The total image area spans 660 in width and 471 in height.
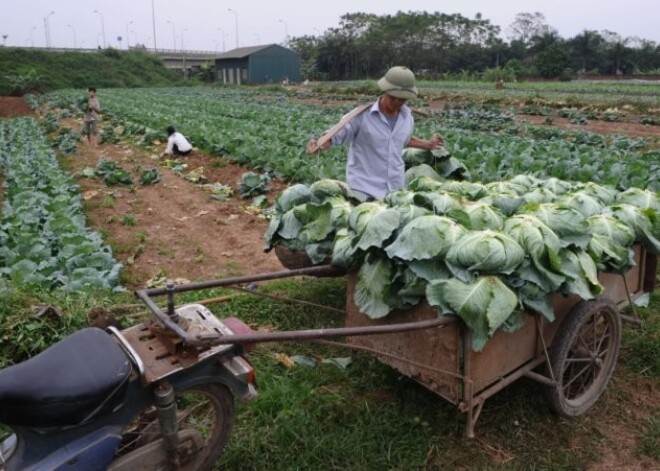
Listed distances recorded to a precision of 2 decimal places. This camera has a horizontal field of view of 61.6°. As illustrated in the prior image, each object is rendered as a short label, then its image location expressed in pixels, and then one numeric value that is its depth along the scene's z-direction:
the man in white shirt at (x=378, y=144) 4.44
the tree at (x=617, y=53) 66.50
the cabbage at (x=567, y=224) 2.84
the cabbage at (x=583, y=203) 3.48
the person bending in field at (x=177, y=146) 12.53
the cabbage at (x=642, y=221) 3.36
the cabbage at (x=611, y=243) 2.99
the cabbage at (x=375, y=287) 2.81
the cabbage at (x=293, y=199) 4.12
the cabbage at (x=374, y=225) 2.87
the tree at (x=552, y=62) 58.94
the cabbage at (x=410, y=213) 3.01
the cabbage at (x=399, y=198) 3.31
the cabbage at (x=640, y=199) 3.70
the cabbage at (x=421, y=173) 4.75
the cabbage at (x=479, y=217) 2.92
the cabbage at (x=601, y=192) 3.81
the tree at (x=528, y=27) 90.38
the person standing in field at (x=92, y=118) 15.59
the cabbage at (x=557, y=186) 3.95
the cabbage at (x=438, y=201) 3.14
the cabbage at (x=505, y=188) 3.74
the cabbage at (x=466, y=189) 3.74
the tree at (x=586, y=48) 69.00
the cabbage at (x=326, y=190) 4.06
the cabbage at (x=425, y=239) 2.69
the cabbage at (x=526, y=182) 4.07
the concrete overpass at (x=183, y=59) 82.68
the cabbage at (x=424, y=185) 3.93
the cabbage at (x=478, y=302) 2.42
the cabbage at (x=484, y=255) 2.56
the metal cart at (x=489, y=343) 2.49
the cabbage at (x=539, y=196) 3.51
